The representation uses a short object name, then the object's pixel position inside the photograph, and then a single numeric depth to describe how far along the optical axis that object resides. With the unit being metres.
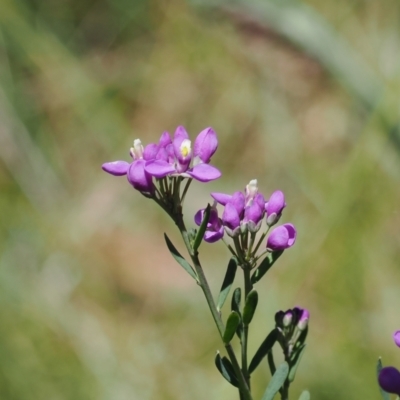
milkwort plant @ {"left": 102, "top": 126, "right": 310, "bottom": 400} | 0.55
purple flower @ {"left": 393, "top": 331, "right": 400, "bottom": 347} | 0.54
